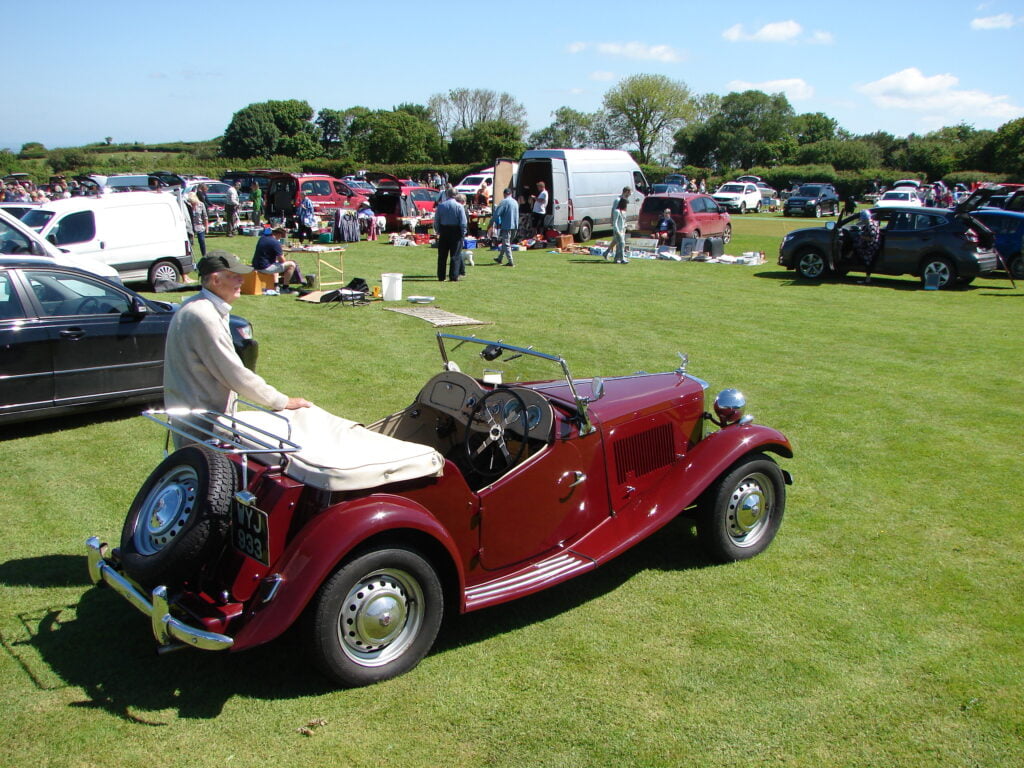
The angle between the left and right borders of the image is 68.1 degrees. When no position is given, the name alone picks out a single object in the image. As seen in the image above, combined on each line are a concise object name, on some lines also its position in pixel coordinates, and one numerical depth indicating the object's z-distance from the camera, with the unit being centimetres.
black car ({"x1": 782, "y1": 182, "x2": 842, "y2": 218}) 3788
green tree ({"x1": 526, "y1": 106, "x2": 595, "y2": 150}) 9794
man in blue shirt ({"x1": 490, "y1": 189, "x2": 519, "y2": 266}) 1858
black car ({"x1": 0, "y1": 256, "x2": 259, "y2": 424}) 667
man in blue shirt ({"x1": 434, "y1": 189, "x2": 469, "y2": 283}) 1525
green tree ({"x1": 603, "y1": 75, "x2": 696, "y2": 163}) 8912
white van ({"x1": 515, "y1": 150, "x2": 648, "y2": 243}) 2205
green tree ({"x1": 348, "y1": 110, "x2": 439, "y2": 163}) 6762
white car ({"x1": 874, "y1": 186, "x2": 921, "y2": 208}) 3569
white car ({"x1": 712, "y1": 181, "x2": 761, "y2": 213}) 4003
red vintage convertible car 334
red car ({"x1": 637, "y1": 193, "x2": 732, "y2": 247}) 2188
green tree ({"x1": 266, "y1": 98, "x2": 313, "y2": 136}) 8796
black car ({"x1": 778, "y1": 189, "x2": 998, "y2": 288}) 1584
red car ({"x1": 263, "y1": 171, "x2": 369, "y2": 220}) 2470
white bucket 1360
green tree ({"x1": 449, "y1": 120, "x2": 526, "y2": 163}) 6562
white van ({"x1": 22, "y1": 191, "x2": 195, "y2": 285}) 1293
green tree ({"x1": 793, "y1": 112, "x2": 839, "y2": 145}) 10150
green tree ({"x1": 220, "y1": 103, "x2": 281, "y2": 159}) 8138
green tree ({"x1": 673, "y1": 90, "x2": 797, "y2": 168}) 7400
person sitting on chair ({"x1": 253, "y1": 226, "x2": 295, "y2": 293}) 1373
